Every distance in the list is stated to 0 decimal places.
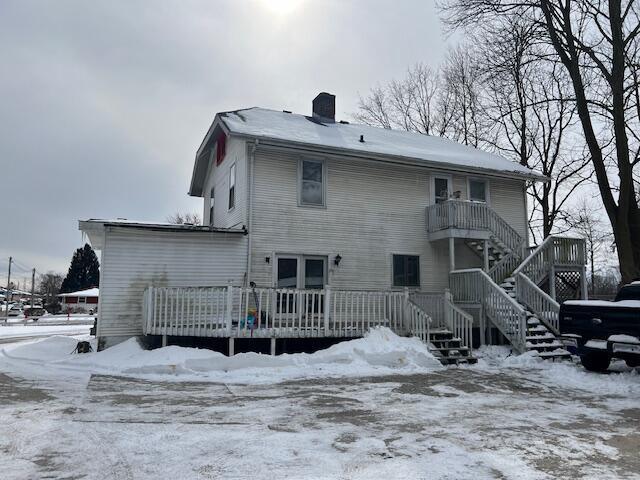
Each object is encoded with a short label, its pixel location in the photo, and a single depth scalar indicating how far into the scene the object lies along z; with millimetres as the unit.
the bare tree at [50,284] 100438
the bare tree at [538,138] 26625
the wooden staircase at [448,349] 11992
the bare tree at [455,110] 32375
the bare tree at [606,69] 16734
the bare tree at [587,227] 30359
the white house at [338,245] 12500
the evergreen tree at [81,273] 75625
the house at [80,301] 59406
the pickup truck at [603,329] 9844
